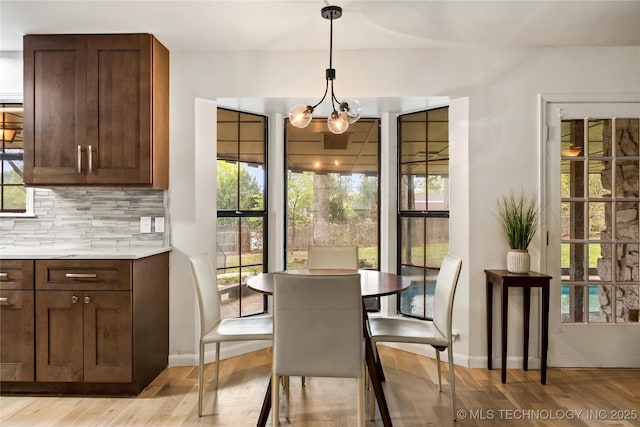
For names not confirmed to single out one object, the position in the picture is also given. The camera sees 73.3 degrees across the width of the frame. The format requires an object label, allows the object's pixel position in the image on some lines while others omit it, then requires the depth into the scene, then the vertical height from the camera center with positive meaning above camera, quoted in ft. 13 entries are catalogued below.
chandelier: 8.88 +2.11
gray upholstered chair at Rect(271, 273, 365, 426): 6.55 -1.73
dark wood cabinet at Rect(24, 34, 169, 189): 10.07 +2.45
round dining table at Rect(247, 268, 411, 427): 7.47 -1.36
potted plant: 10.21 -0.21
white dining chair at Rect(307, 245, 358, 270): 10.99 -1.08
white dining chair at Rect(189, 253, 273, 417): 8.41 -2.29
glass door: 10.90 -0.34
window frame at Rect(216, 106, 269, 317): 12.69 +0.06
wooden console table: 9.89 -1.94
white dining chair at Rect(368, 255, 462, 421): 8.18 -2.26
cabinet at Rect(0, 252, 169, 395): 9.10 -2.46
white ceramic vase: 10.16 -1.08
